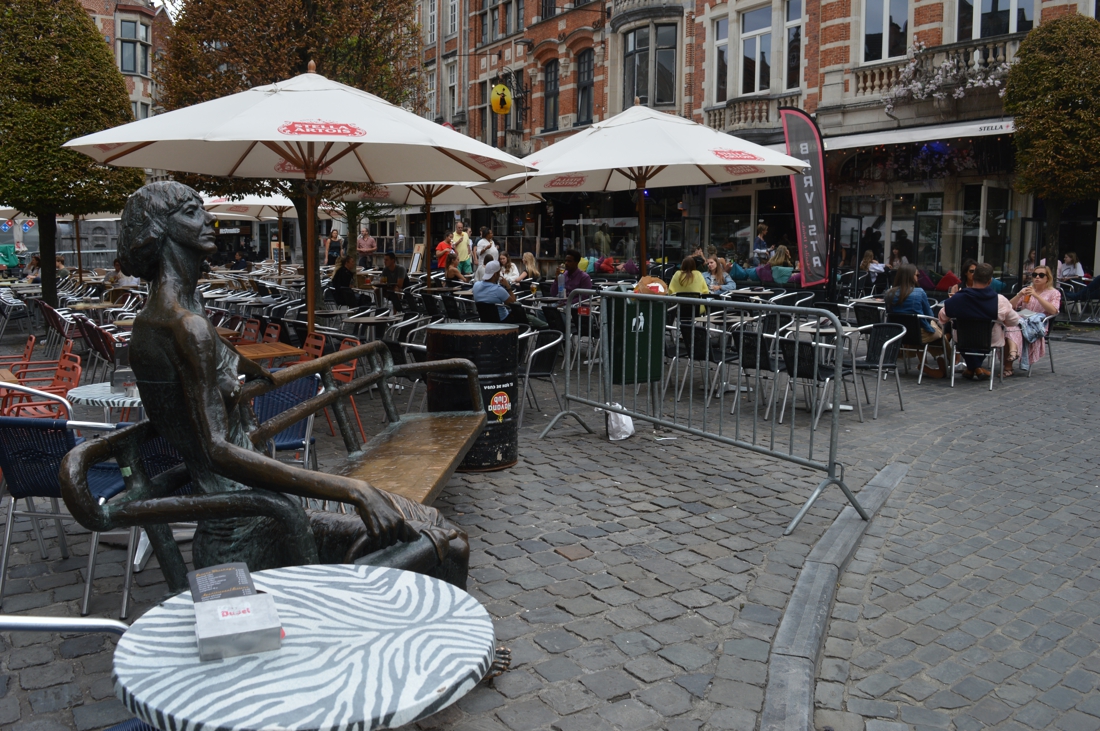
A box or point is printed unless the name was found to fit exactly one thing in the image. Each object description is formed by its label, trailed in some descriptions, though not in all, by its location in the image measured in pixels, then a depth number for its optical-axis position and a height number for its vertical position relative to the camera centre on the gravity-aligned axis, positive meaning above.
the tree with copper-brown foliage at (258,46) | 12.67 +3.27
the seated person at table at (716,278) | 13.03 -0.20
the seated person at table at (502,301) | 9.58 -0.41
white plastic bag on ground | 7.18 -1.34
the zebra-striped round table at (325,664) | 1.68 -0.86
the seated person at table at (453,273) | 15.82 -0.16
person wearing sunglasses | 10.50 -0.45
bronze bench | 2.36 -0.67
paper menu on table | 2.03 -0.77
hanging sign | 27.86 +5.31
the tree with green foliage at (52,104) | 11.79 +2.22
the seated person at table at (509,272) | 14.23 -0.13
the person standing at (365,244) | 24.42 +0.57
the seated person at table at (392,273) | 15.80 -0.17
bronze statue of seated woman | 2.43 -0.52
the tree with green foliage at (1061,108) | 14.66 +2.74
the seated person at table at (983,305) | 9.52 -0.43
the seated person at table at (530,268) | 16.81 -0.07
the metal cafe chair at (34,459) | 3.65 -0.85
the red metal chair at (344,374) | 6.38 -0.86
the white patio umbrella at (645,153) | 8.44 +1.16
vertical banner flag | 13.50 +1.07
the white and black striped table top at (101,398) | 4.69 -0.76
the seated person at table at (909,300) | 9.86 -0.38
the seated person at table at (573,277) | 11.41 -0.16
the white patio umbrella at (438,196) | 13.41 +1.18
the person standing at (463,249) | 19.48 +0.34
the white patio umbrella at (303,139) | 6.09 +1.00
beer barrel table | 5.93 -0.81
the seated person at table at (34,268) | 20.83 -0.14
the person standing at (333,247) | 30.56 +0.57
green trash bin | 6.90 -0.60
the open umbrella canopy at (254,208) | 16.17 +1.24
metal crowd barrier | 5.65 -0.86
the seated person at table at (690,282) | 10.21 -0.20
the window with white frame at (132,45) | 43.00 +10.89
